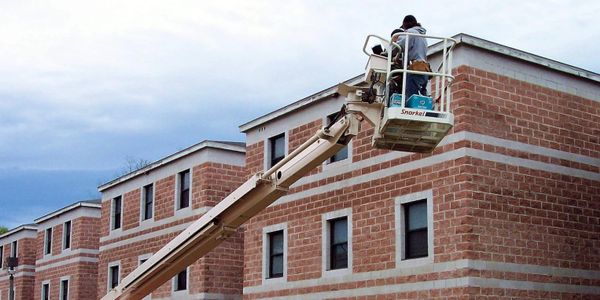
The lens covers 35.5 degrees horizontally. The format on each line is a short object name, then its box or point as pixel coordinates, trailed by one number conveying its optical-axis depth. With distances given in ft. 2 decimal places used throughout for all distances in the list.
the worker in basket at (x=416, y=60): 47.09
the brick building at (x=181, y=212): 104.37
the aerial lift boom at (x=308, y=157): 46.55
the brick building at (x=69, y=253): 142.31
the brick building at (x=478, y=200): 68.33
